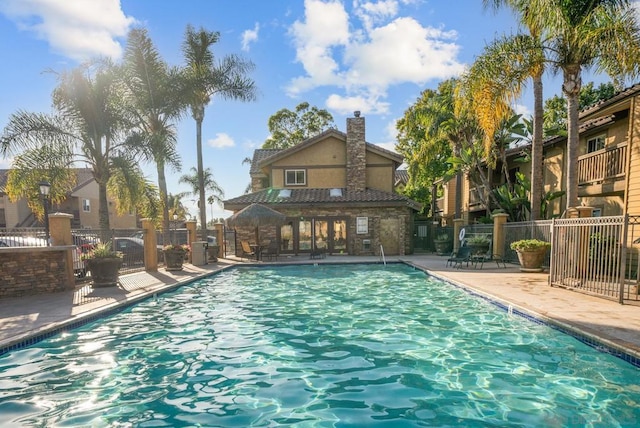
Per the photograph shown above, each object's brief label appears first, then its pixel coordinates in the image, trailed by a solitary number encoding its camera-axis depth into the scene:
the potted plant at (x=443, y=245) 20.45
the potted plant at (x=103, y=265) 9.92
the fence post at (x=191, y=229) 18.16
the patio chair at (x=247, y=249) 18.47
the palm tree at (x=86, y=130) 12.13
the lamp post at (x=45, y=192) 11.19
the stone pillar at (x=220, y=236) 19.66
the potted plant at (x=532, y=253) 12.09
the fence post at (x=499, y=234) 15.26
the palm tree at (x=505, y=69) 11.68
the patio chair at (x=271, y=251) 18.47
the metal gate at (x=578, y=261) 8.21
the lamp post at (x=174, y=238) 17.54
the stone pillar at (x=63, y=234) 9.52
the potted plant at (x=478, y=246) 14.42
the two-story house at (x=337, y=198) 20.17
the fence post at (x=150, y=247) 13.42
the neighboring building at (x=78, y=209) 31.89
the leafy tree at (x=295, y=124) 39.28
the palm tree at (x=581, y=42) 9.55
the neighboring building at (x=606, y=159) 11.08
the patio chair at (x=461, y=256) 13.80
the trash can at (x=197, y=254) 16.53
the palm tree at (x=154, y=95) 15.46
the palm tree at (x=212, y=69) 18.36
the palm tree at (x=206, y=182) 37.56
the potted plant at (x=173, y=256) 13.89
